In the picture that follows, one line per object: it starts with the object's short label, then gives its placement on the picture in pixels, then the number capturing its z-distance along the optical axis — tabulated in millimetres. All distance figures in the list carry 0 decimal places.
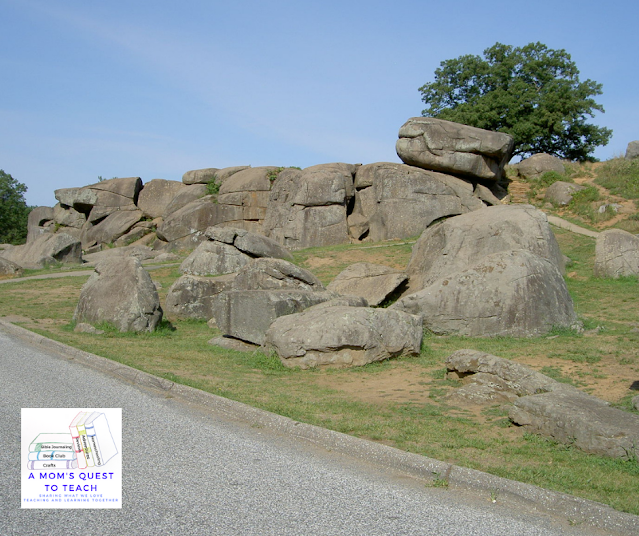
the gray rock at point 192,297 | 14945
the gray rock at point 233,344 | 11500
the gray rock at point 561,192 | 28969
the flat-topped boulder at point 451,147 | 28688
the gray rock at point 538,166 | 32750
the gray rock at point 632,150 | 34891
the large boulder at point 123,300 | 13087
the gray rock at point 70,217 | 39781
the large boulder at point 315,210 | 28984
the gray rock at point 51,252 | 28495
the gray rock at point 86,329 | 12930
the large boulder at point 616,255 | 17300
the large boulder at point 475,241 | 15336
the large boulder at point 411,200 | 27719
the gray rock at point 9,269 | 25969
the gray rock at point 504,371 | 7301
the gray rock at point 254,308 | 11305
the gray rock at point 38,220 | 42359
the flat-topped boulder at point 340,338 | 9617
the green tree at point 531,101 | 36844
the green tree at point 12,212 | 56781
